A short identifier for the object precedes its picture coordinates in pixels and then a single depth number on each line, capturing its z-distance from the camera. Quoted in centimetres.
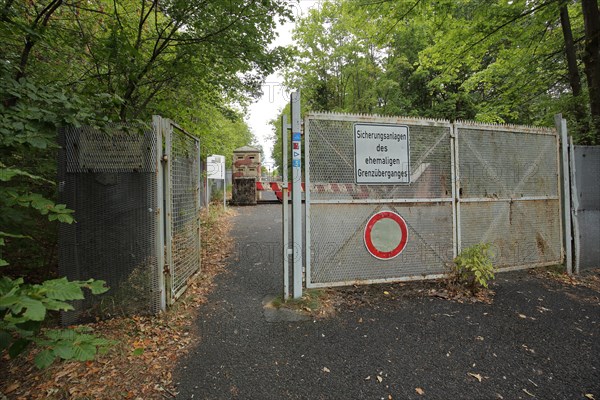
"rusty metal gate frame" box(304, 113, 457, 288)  382
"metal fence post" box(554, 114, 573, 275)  488
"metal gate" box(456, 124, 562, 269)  450
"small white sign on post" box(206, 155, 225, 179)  1189
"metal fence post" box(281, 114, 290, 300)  365
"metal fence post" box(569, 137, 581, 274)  488
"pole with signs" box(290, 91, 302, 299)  364
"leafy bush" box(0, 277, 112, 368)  128
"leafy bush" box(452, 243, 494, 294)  392
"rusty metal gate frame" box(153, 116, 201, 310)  337
